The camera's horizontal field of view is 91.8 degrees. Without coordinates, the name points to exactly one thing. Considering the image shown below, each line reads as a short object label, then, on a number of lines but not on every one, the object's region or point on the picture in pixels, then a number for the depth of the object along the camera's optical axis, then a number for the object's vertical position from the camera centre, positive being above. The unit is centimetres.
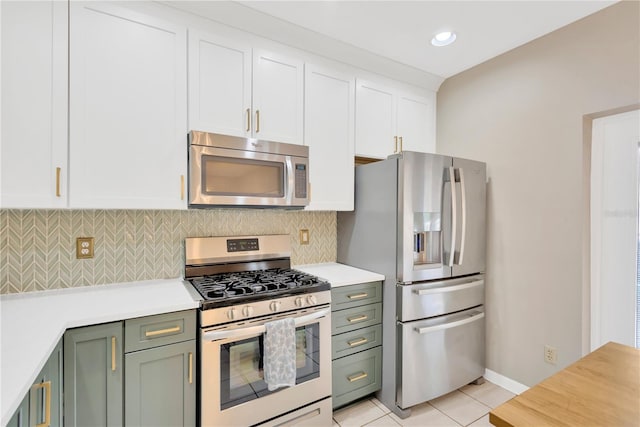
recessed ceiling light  214 +124
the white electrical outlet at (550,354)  212 -97
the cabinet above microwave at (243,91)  184 +78
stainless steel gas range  157 -69
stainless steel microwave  180 +26
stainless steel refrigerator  208 -37
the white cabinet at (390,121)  248 +79
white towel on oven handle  170 -78
